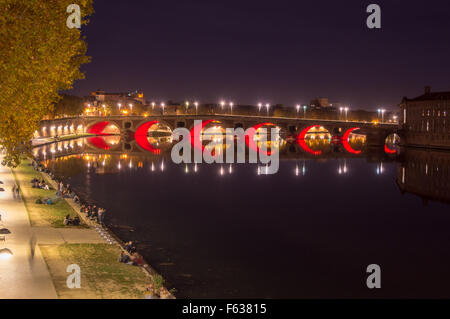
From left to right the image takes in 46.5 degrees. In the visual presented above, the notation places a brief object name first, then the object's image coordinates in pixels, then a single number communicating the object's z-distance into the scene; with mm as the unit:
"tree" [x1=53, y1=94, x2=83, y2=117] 143500
